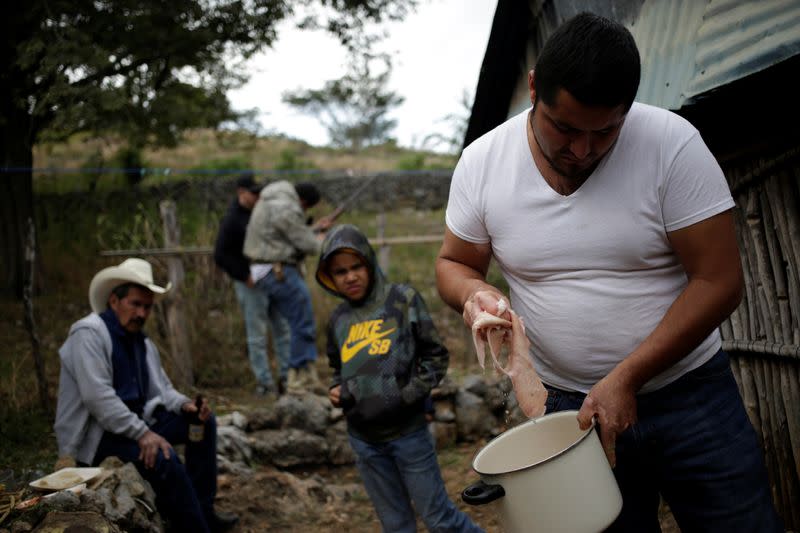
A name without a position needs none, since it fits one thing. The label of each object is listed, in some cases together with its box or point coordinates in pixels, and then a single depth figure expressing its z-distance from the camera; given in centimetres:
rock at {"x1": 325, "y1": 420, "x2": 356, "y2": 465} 611
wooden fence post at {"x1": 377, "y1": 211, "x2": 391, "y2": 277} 914
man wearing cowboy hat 404
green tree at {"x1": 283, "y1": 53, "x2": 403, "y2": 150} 3650
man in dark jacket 769
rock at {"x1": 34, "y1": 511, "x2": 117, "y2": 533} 296
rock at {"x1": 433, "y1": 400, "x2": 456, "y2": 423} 642
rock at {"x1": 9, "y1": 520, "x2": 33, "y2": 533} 291
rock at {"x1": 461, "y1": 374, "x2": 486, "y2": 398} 667
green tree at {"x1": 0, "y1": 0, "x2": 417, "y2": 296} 880
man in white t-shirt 180
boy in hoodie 347
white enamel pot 180
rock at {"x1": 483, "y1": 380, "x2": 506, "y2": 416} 663
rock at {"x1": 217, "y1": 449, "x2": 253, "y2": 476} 550
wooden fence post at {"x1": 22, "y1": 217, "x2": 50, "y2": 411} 580
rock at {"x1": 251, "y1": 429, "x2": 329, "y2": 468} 597
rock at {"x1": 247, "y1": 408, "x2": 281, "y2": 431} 628
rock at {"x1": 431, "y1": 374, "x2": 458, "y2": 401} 645
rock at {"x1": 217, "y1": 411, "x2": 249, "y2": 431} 617
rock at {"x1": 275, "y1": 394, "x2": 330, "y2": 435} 616
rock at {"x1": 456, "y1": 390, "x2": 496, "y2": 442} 646
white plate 349
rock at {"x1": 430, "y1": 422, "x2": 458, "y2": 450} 631
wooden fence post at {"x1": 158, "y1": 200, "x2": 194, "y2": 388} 775
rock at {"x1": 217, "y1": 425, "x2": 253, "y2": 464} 574
